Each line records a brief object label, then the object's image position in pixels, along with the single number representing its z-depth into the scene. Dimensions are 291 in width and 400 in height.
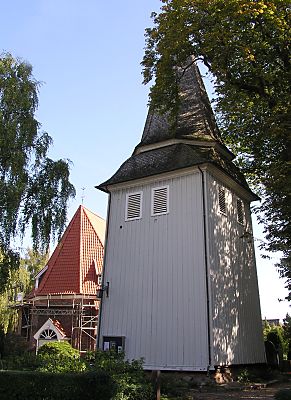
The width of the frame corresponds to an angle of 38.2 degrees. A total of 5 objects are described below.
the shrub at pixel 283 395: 8.11
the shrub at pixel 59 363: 10.45
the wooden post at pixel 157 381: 9.60
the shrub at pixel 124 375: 9.41
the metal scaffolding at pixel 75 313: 24.30
